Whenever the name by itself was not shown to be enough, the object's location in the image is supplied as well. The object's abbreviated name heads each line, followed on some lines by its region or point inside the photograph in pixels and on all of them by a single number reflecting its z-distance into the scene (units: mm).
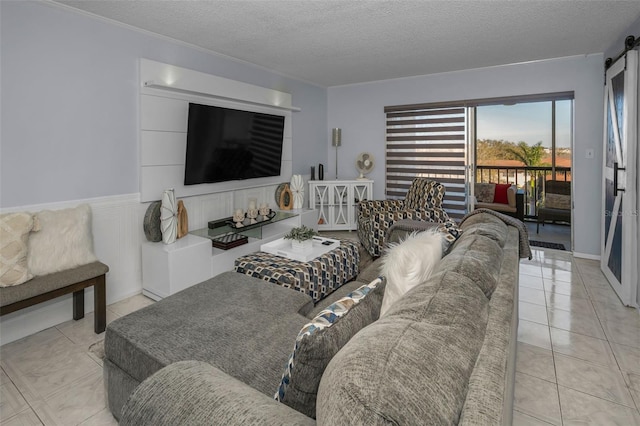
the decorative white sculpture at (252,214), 4154
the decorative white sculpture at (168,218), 3369
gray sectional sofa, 695
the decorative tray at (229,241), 3666
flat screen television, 3746
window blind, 5277
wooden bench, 2260
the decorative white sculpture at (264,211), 4336
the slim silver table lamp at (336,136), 6070
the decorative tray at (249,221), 3921
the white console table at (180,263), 3213
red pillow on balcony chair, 6496
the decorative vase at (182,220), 3629
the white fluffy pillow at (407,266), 1611
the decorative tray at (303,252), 2976
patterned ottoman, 2549
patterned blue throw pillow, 976
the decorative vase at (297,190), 5285
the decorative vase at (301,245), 3111
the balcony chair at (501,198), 6262
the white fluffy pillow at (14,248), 2307
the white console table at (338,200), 5781
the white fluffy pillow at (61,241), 2547
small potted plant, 3137
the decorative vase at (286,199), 5215
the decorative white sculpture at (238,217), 3947
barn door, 3104
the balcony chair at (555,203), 5953
